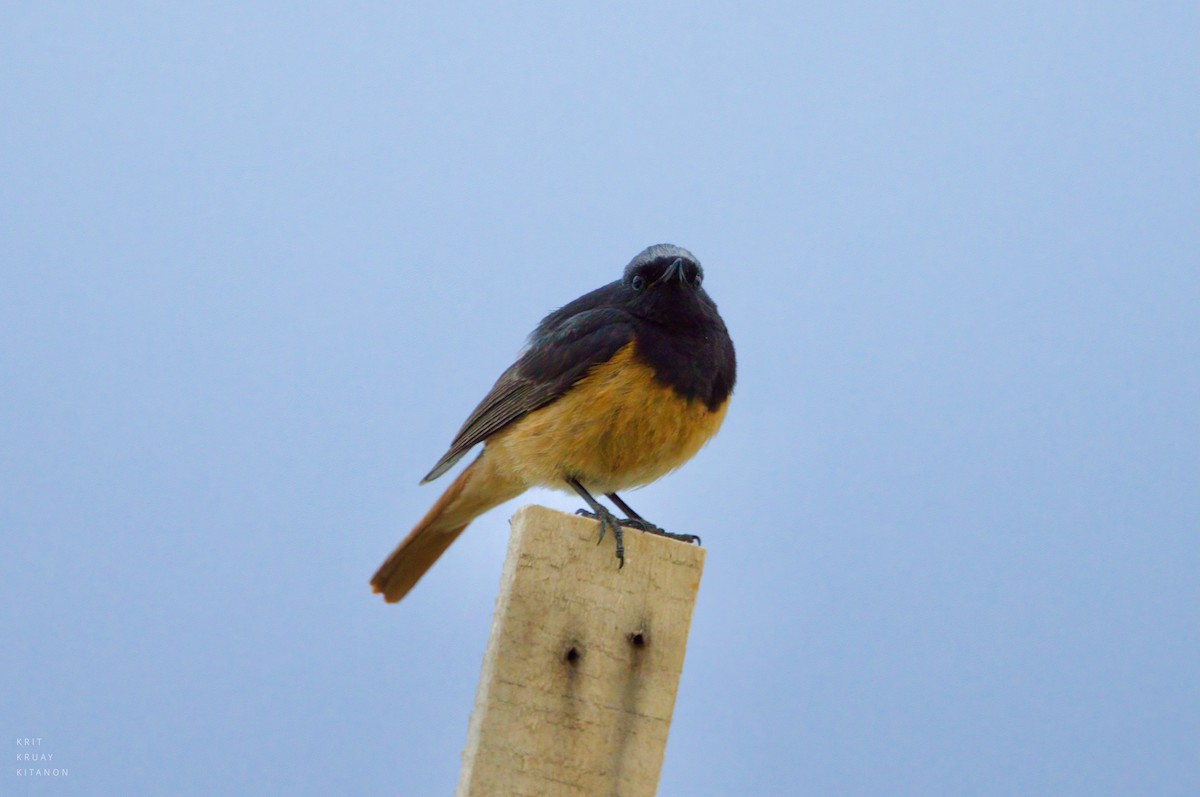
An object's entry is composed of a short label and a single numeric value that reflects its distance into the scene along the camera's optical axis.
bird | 8.38
